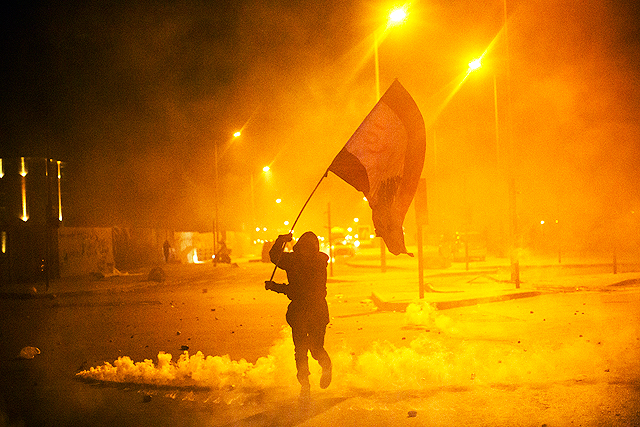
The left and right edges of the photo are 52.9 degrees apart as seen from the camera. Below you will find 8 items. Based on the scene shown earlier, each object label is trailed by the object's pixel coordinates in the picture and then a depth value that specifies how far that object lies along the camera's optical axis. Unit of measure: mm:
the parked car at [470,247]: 38062
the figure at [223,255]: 41569
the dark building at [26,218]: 27844
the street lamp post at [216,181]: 37200
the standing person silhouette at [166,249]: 42156
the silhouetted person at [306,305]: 6594
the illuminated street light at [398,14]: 19172
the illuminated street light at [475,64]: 20031
